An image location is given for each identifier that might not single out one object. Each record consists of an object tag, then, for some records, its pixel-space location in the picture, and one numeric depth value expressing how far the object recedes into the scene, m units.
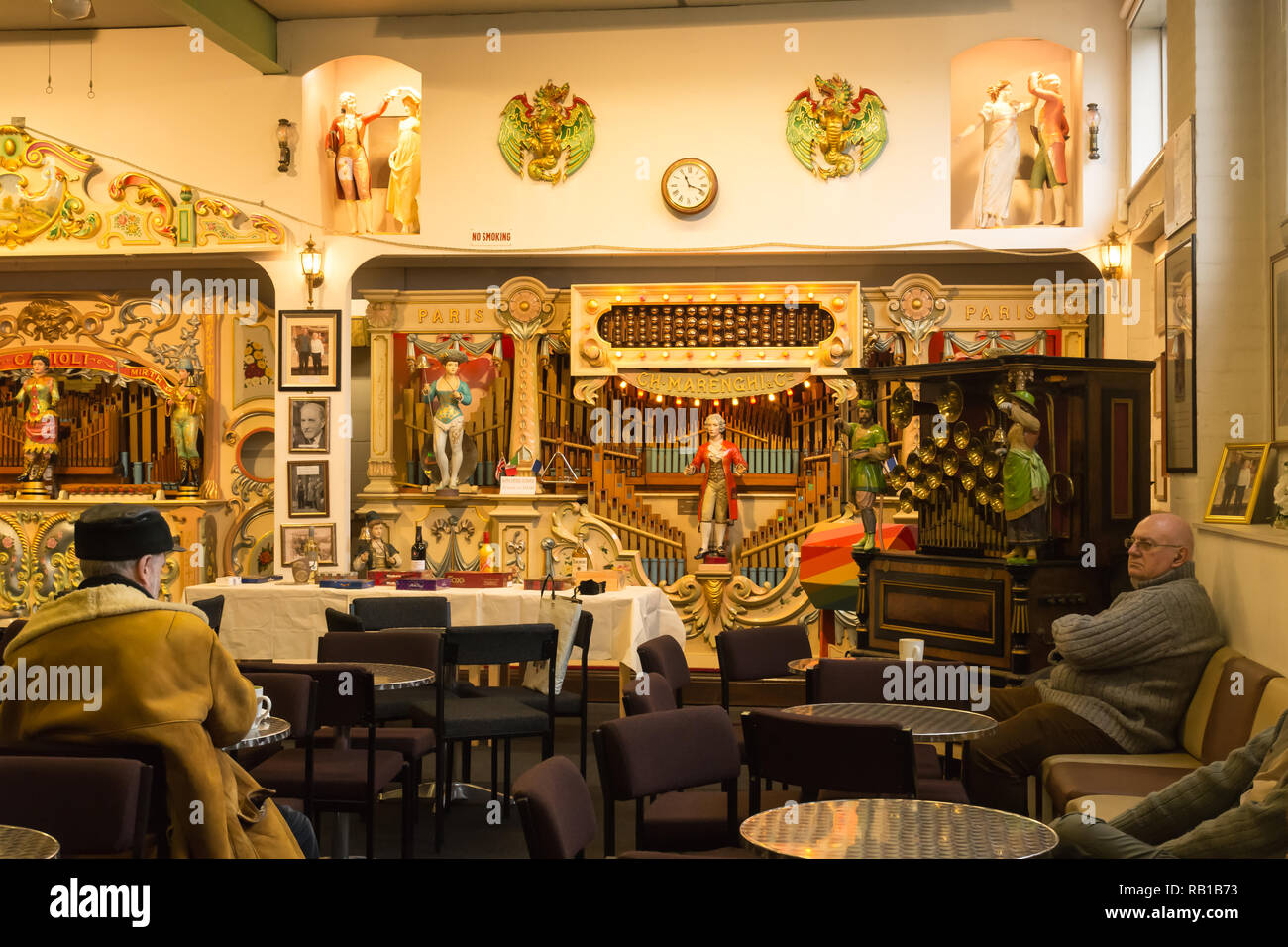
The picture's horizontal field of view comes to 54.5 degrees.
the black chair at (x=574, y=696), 5.92
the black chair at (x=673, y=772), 3.49
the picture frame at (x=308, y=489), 9.85
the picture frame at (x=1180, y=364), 6.54
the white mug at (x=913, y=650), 5.21
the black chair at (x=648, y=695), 4.19
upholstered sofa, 4.12
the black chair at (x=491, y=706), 5.36
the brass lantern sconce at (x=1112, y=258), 8.91
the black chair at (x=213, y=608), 6.57
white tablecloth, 7.52
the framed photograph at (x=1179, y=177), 6.53
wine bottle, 8.39
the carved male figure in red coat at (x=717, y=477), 9.73
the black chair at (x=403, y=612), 6.60
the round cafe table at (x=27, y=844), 2.54
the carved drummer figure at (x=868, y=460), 7.00
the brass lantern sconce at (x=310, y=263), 9.64
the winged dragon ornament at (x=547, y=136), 9.56
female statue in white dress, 9.57
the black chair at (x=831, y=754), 3.45
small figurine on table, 9.80
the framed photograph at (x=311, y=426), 9.83
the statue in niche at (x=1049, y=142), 9.43
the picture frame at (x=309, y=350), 9.73
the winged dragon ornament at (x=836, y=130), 9.32
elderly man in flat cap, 3.03
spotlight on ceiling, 7.52
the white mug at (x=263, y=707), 3.75
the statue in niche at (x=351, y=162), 10.04
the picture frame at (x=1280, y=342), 6.13
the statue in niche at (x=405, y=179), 10.13
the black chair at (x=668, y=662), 5.22
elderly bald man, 4.80
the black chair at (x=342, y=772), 4.45
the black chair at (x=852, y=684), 4.86
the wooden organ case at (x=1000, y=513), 6.15
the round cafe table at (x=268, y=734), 3.54
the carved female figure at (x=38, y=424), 10.47
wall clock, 9.46
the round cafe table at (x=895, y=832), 2.68
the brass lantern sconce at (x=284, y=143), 9.72
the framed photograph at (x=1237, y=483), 5.57
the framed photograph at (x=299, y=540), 9.82
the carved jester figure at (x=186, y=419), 10.41
